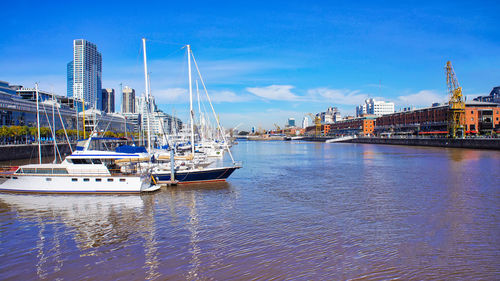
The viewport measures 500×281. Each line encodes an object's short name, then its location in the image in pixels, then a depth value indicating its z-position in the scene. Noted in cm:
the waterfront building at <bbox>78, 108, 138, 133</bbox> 13150
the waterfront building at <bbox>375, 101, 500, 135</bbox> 12212
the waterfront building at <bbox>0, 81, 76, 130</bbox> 9275
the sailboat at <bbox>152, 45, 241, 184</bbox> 2958
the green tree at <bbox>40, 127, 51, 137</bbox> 8426
